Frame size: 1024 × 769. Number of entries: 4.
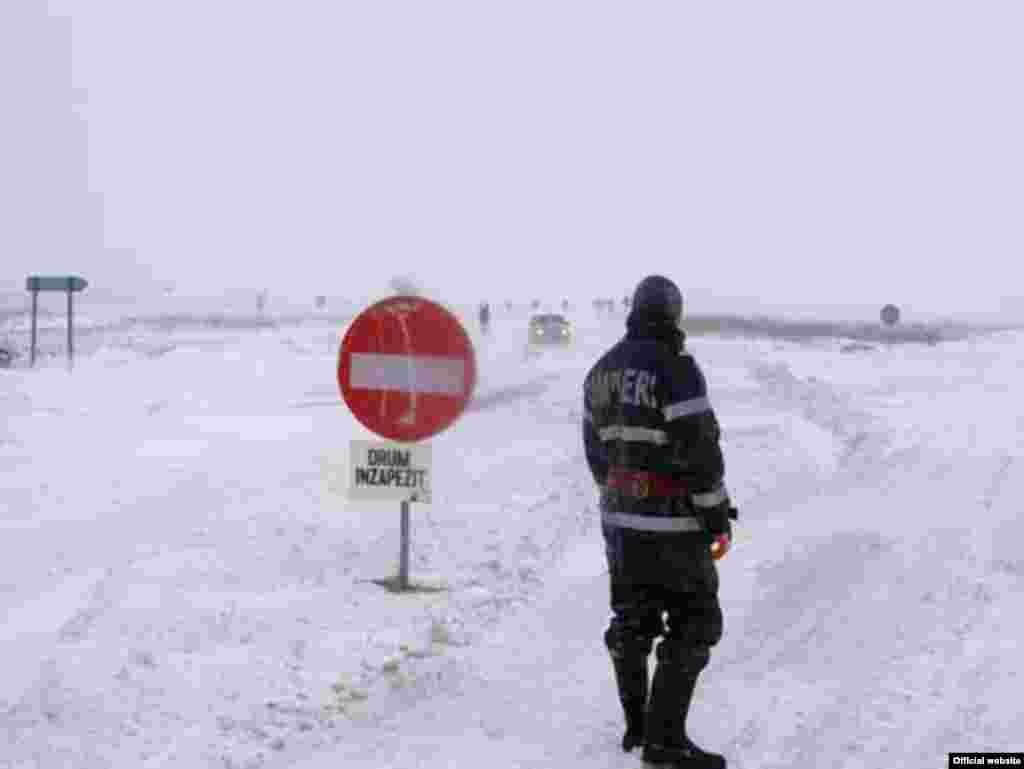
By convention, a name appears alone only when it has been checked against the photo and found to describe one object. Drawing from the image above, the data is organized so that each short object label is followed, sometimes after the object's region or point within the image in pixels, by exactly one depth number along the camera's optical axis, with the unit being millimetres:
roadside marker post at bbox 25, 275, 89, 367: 24219
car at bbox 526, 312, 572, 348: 44469
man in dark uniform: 4676
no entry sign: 6977
